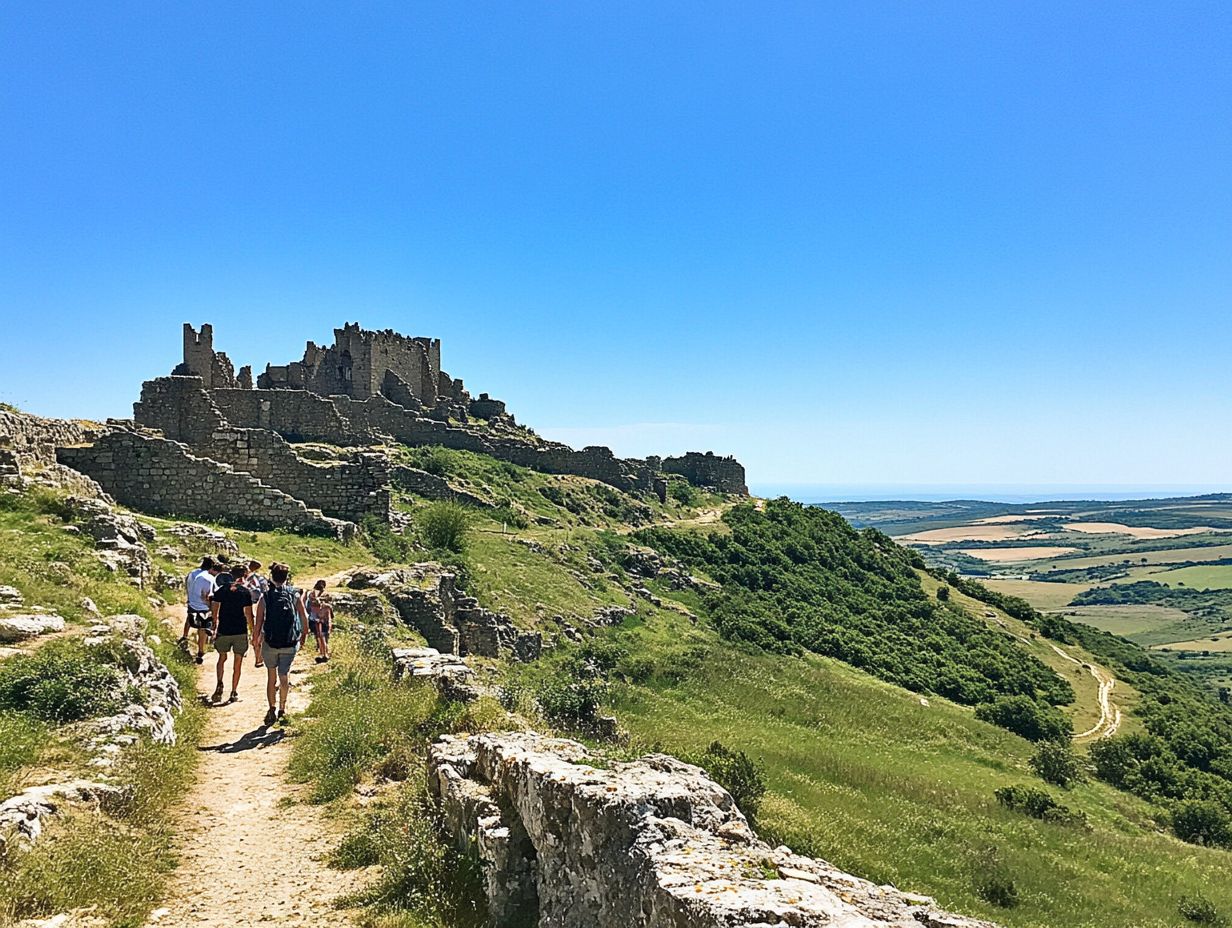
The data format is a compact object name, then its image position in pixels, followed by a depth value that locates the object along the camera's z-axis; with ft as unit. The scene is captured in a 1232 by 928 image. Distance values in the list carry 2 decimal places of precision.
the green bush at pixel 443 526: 96.07
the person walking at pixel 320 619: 43.47
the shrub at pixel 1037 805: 79.25
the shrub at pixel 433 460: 141.95
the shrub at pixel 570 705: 45.39
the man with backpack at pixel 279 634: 33.81
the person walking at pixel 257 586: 39.75
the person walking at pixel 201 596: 40.88
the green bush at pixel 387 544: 77.83
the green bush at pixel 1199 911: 61.05
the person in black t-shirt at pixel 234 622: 37.09
